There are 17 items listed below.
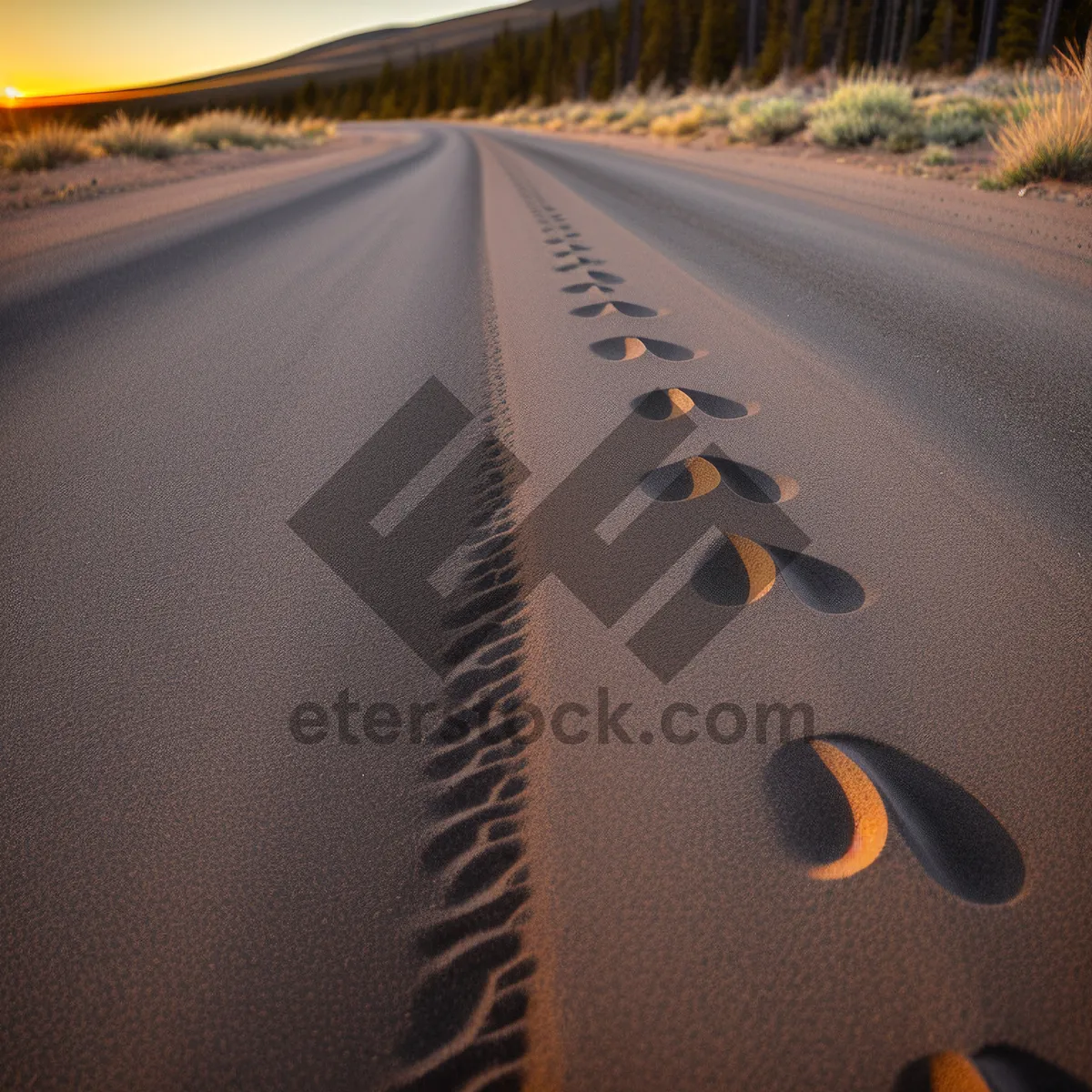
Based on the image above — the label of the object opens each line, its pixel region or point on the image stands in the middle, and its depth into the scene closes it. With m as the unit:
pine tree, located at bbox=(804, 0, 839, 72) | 36.78
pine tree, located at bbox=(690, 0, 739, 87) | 39.28
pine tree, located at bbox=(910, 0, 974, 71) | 30.50
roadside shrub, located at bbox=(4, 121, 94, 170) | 8.49
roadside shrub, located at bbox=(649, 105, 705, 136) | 13.88
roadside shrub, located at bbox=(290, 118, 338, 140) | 19.84
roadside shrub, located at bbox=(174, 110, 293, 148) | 13.70
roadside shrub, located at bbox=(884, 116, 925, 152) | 7.83
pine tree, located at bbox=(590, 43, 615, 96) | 46.41
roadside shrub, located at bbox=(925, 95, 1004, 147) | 7.41
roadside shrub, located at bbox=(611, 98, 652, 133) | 17.59
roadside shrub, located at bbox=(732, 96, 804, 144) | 10.39
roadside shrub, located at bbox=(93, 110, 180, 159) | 10.31
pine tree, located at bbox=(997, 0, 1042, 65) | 28.62
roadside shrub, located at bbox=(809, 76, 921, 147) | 8.41
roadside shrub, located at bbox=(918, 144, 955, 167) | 6.75
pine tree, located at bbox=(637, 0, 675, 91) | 43.00
